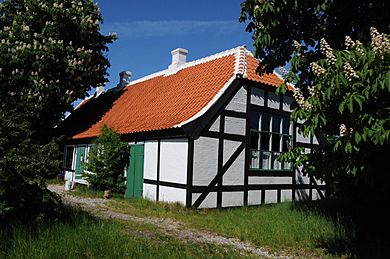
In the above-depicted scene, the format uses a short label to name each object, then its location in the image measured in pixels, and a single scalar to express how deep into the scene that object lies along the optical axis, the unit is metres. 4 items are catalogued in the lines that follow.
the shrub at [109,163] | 13.66
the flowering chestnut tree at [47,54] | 17.16
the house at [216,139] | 11.34
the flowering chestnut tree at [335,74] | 4.05
